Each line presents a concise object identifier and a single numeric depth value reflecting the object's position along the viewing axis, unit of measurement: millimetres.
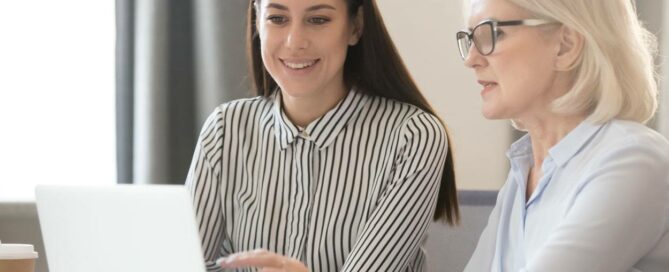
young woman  2180
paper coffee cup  1950
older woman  1765
